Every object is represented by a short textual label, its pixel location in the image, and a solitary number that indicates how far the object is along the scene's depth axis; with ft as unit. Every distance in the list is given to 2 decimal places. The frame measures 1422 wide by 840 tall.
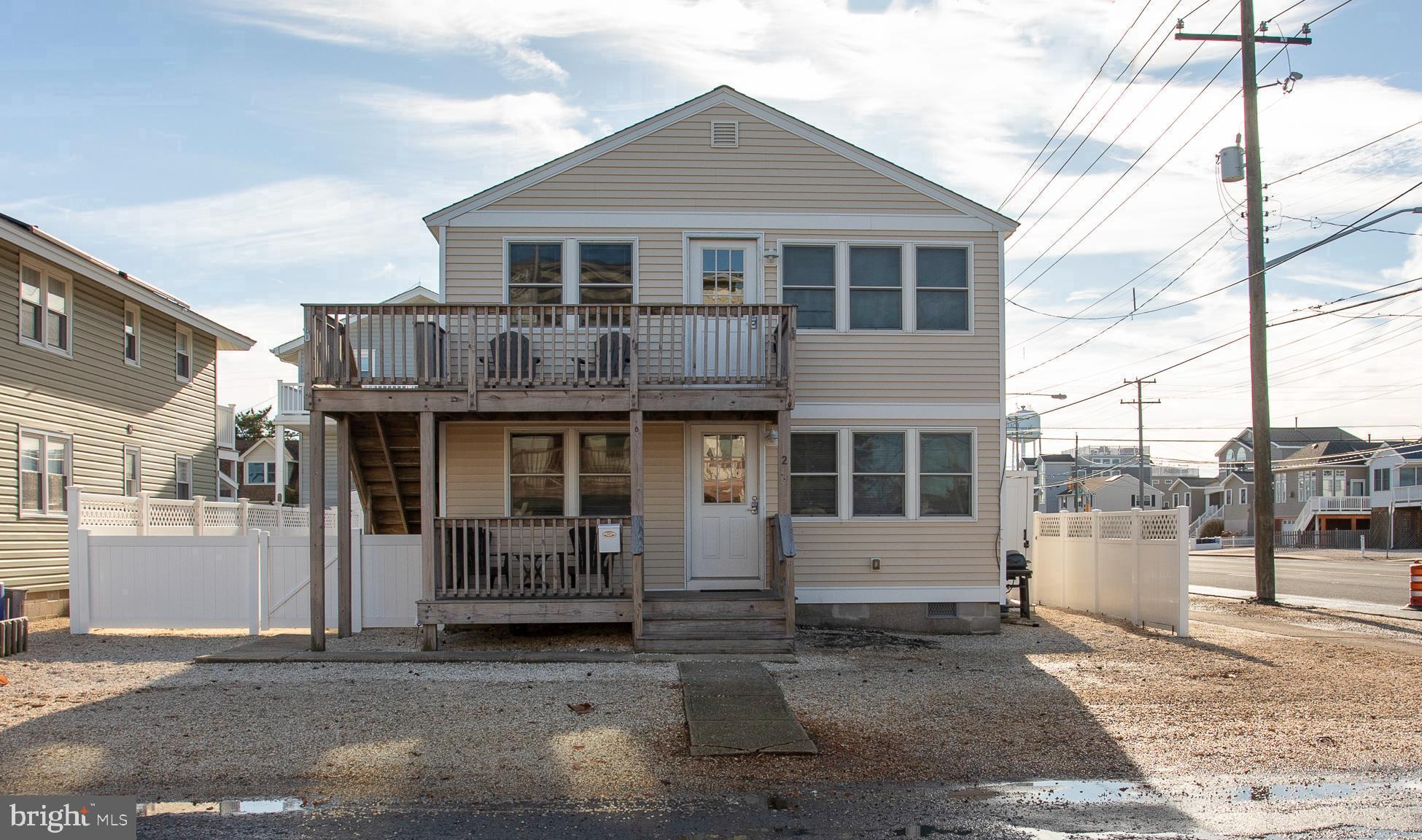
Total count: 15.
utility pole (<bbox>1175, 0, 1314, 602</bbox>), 56.80
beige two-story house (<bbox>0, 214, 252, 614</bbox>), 50.49
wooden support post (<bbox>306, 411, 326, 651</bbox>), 37.58
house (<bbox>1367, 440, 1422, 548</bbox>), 173.27
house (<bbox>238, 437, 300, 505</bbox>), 139.33
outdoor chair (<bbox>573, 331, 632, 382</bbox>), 38.63
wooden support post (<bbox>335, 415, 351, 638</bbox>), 39.04
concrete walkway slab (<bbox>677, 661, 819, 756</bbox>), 24.08
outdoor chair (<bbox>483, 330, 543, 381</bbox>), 37.99
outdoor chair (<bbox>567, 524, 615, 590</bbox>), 38.29
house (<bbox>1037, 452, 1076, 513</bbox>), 304.34
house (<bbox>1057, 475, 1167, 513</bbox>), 265.34
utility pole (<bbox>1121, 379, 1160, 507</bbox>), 140.07
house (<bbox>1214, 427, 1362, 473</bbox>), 217.77
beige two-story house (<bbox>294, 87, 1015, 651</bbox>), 41.81
